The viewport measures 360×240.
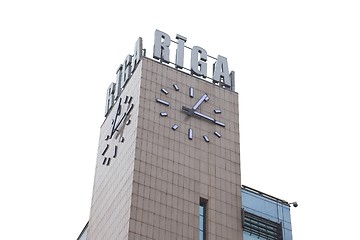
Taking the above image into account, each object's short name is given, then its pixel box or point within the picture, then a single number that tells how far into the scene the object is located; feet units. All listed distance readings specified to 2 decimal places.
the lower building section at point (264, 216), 262.47
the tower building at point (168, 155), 236.22
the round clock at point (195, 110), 257.96
